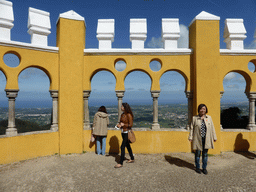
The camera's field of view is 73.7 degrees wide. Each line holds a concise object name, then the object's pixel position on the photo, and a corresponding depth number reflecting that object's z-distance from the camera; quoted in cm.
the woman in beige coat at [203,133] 411
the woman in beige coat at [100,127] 552
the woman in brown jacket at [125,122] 461
